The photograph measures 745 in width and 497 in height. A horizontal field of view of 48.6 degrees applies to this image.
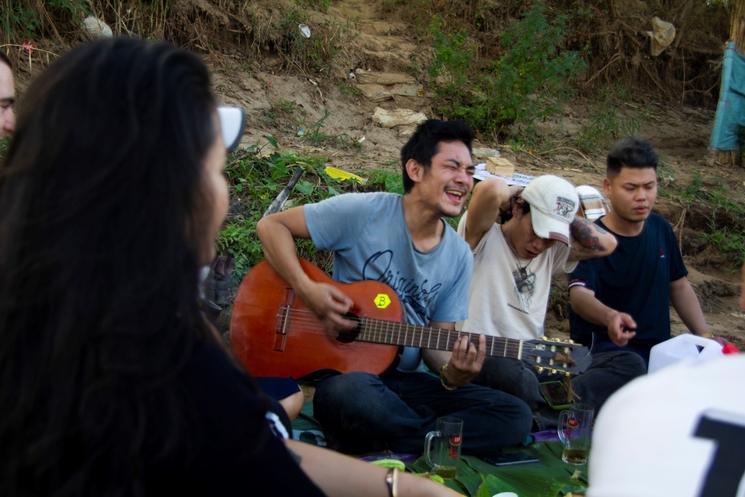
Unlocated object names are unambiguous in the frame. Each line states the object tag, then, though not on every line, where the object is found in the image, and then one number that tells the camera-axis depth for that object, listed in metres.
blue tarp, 9.28
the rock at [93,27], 6.85
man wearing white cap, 3.96
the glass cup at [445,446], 3.21
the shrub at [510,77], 8.18
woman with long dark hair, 1.20
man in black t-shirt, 4.39
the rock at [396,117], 8.01
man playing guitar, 3.58
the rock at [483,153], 7.65
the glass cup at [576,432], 3.40
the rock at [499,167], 6.66
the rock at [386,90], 8.37
